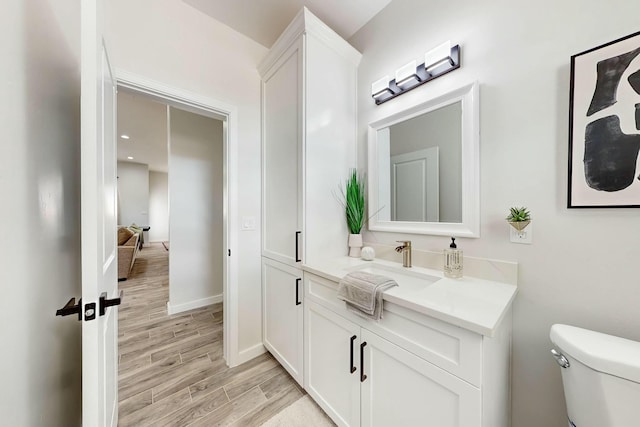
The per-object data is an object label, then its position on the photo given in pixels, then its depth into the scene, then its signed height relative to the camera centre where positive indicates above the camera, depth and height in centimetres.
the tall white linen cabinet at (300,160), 156 +40
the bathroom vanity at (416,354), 76 -61
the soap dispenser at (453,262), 122 -28
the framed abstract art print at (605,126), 85 +35
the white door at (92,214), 67 -1
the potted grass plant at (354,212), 175 -1
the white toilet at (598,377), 65 -53
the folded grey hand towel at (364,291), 100 -39
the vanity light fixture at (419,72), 129 +89
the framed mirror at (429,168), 125 +29
